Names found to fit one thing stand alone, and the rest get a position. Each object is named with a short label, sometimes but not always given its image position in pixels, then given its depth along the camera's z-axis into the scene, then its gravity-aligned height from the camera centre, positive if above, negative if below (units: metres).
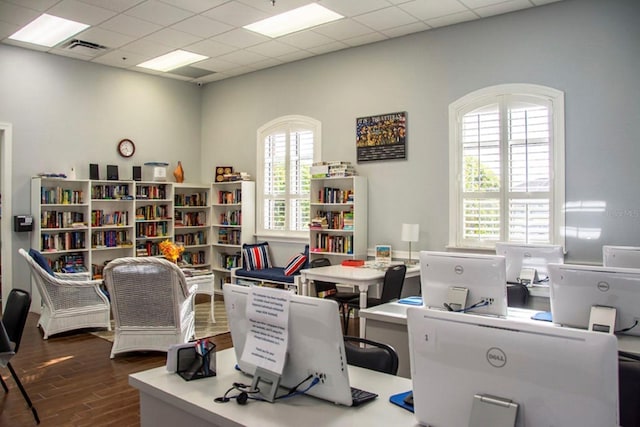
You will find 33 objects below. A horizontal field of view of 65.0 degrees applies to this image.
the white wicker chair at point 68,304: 5.52 -1.10
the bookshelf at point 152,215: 7.94 -0.11
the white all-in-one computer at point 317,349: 1.77 -0.51
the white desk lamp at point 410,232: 6.06 -0.28
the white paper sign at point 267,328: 1.90 -0.47
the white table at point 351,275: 5.05 -0.70
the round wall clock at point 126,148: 7.98 +0.97
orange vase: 8.50 +0.59
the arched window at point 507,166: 5.36 +0.48
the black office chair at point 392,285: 4.86 -0.76
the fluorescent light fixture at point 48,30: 6.16 +2.28
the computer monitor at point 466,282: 2.92 -0.44
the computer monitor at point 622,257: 3.32 -0.32
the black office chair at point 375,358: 2.39 -0.72
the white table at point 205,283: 6.13 -0.91
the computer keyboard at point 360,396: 1.88 -0.72
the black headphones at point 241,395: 1.90 -0.73
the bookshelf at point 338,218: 6.66 -0.13
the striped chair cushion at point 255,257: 7.63 -0.74
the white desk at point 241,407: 1.76 -0.74
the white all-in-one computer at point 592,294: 2.52 -0.44
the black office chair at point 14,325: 3.45 -0.86
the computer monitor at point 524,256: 3.84 -0.36
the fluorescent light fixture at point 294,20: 5.75 +2.27
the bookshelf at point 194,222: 8.43 -0.23
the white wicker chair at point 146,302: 4.74 -0.91
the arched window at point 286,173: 7.57 +0.56
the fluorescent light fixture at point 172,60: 7.45 +2.28
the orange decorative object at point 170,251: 6.23 -0.53
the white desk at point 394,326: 3.28 -0.79
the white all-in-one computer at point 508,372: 1.21 -0.43
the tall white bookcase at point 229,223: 8.09 -0.25
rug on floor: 5.75 -1.44
